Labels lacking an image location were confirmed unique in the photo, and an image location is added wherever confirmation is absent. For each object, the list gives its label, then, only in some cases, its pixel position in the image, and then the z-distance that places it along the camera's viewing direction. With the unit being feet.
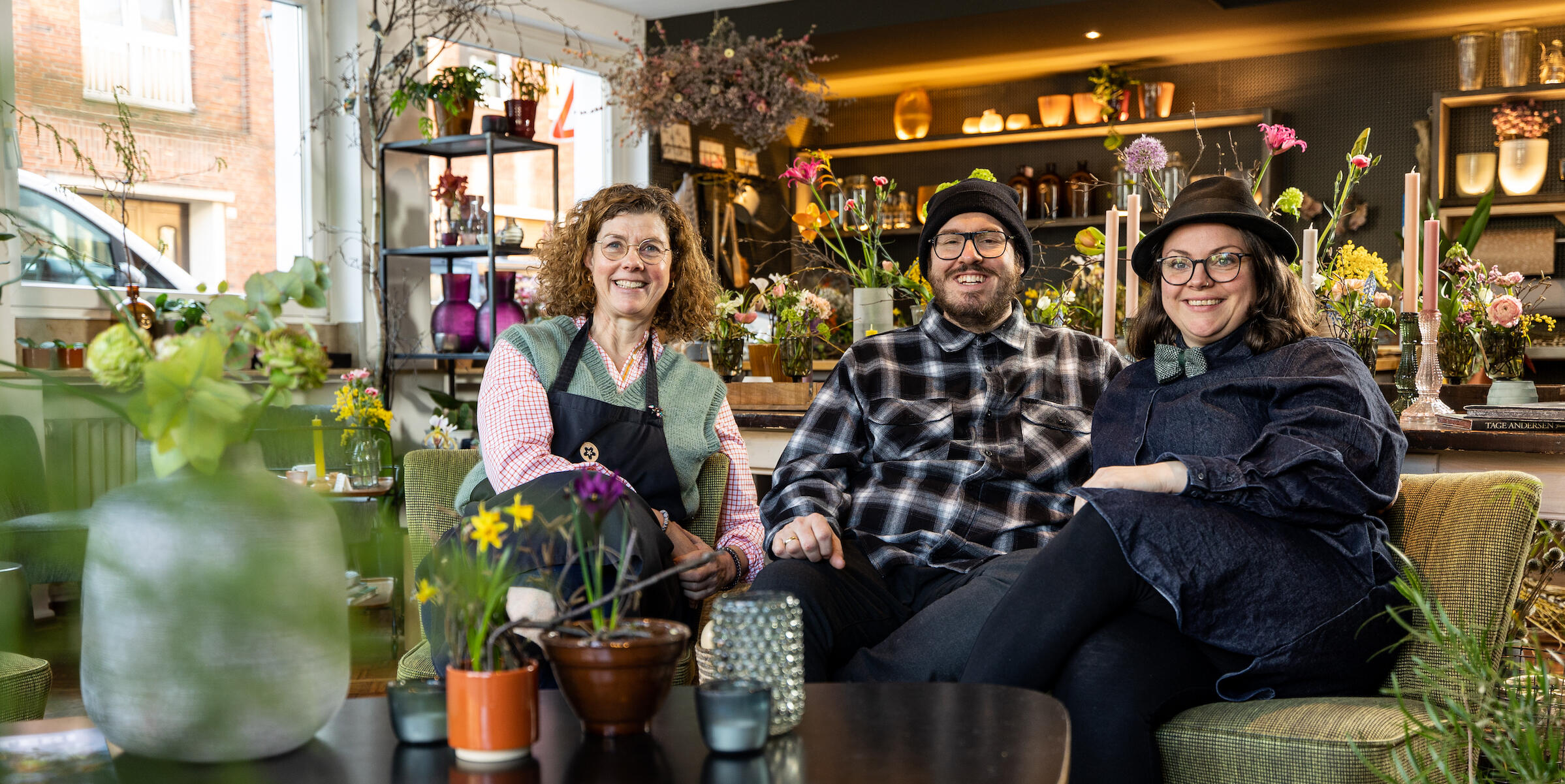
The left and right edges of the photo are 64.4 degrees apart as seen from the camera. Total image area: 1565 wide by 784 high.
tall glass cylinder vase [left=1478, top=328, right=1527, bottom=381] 8.88
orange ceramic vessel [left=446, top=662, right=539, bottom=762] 3.43
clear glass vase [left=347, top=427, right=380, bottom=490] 10.53
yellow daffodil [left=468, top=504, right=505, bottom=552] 3.34
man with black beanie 6.29
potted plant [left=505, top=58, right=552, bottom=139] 14.49
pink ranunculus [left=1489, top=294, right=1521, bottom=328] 8.49
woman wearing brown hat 5.14
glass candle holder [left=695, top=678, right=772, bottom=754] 3.61
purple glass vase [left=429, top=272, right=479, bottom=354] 14.53
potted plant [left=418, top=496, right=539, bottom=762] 3.37
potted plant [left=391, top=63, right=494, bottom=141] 14.20
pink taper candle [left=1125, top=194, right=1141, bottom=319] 7.89
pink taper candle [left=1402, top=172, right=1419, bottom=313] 7.25
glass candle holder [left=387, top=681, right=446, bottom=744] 3.67
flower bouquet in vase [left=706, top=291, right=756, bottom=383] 9.81
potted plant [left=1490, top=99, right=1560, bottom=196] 17.07
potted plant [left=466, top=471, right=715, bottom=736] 3.52
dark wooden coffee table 3.43
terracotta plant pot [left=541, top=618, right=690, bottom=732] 3.60
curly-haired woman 6.66
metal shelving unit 14.25
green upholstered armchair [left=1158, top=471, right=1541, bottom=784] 4.68
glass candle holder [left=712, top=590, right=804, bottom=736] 3.82
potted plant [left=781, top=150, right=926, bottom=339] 9.13
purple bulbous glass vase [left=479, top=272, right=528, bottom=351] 14.47
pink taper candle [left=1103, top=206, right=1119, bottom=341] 8.21
